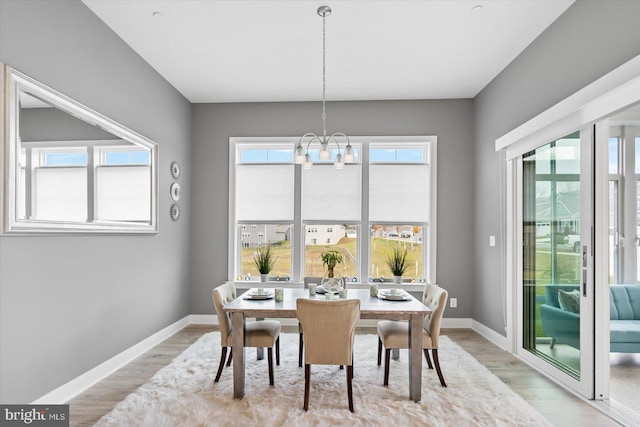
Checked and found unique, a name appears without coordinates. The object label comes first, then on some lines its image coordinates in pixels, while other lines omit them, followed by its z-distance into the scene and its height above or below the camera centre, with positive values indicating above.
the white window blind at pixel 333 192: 4.84 +0.31
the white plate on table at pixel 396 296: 3.03 -0.72
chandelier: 2.84 +0.50
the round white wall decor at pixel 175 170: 4.35 +0.55
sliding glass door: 2.73 -0.38
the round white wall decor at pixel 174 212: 4.29 +0.03
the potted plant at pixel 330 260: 3.23 -0.42
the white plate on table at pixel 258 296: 3.04 -0.71
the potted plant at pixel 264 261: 4.76 -0.64
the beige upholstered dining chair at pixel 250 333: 2.87 -0.99
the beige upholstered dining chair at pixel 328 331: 2.47 -0.83
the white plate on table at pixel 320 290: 3.37 -0.73
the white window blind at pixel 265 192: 4.89 +0.31
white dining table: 2.63 -0.81
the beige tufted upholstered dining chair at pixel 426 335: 2.86 -1.00
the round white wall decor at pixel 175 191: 4.31 +0.29
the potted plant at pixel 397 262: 4.66 -0.64
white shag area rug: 2.37 -1.39
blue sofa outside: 2.95 -0.95
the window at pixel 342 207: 4.80 +0.10
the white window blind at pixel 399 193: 4.79 +0.30
